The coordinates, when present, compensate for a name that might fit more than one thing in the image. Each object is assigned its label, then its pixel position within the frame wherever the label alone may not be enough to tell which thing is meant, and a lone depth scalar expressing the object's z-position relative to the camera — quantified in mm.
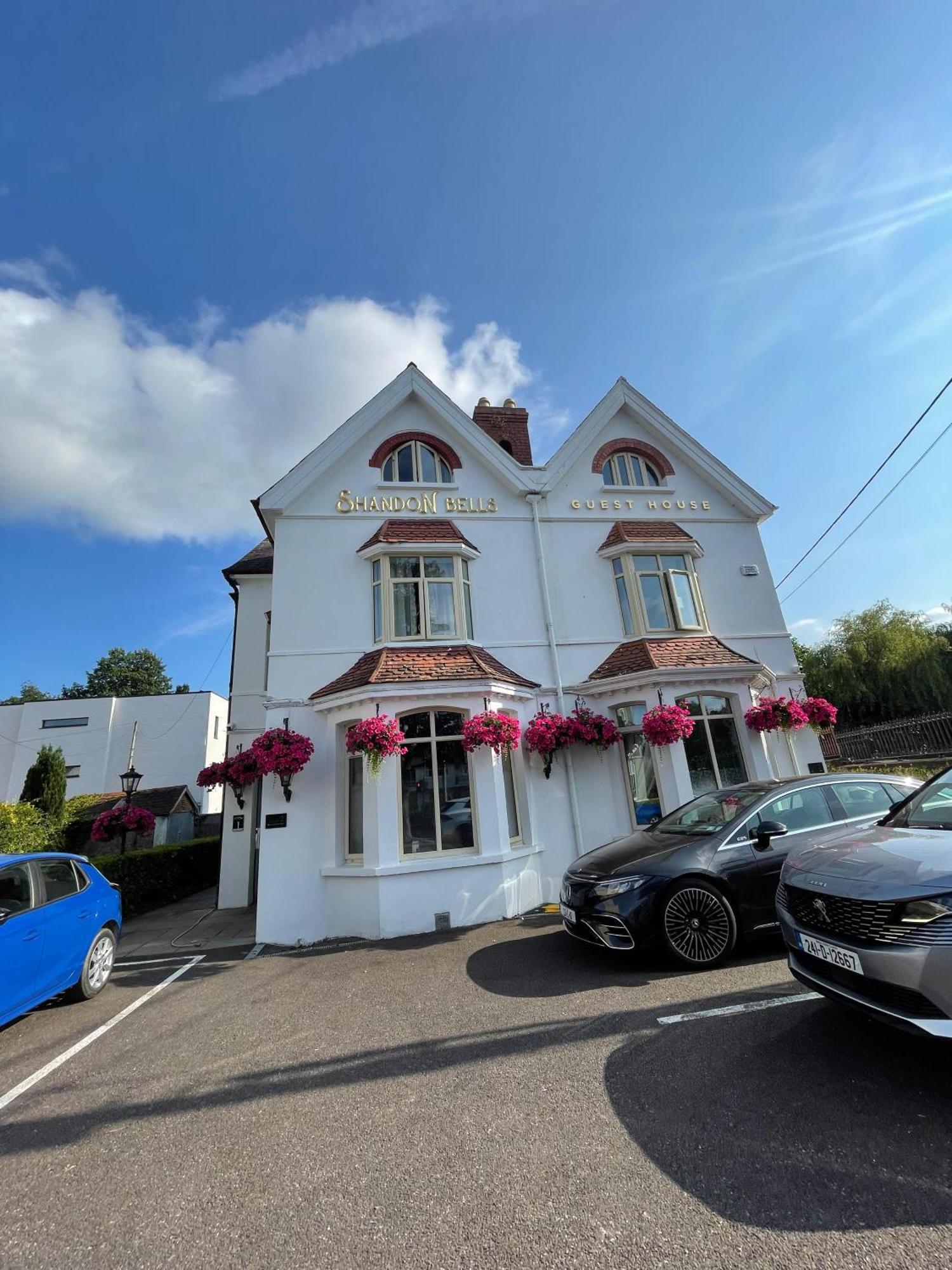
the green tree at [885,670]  25203
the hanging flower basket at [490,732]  8852
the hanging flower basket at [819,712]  10438
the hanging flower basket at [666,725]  9281
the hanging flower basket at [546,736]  9656
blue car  4930
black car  5637
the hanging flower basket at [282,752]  8828
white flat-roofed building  33031
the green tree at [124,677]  64938
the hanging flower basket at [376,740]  8297
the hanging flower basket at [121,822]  13211
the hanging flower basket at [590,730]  9828
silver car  3061
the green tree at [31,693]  63750
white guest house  8984
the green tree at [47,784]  17891
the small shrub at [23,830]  12234
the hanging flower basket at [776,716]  10078
